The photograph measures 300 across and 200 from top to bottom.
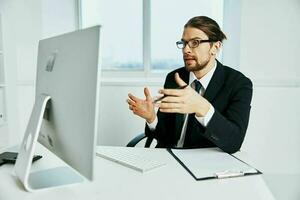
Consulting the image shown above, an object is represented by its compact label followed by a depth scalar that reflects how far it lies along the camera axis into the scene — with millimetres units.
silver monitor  685
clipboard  927
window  2523
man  1067
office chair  1605
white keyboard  1023
